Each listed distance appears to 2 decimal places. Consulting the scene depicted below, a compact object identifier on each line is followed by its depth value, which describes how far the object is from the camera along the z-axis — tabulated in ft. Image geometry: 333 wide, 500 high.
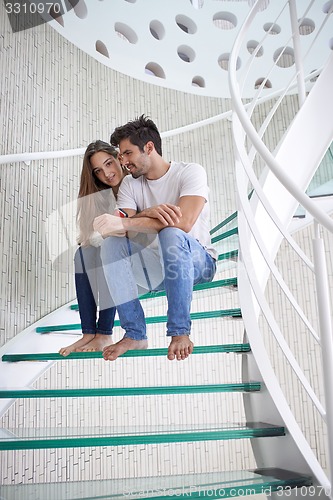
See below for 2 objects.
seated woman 4.61
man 4.41
